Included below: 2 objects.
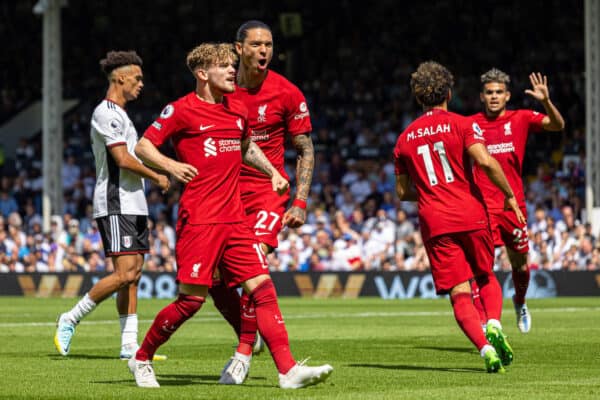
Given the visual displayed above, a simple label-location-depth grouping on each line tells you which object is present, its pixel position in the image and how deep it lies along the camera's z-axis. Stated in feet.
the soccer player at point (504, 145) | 42.80
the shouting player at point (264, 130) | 32.99
